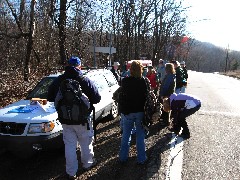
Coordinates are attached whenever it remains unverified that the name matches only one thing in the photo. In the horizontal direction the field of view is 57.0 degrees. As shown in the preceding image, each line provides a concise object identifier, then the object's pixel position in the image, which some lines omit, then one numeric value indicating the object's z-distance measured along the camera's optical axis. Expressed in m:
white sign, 11.83
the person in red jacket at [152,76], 7.83
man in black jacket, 3.51
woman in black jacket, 3.83
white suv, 3.87
